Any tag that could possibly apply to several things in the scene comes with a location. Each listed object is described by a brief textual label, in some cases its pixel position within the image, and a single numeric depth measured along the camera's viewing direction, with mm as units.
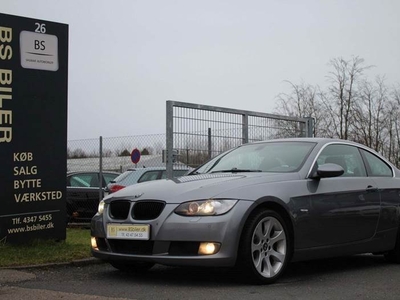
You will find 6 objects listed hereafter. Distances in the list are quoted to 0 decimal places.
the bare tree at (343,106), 30656
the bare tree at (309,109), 31547
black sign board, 7852
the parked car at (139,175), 13477
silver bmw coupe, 5590
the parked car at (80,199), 14758
